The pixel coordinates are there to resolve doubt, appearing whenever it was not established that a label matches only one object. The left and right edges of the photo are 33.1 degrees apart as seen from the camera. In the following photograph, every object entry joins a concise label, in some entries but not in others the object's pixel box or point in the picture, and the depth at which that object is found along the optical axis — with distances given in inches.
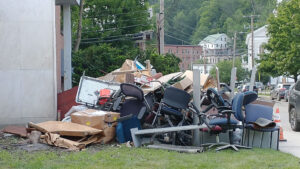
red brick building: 3369.1
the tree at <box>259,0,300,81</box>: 1636.3
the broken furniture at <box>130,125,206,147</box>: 395.9
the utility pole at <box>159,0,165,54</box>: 1309.1
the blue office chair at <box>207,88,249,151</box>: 392.4
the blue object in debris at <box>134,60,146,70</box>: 654.8
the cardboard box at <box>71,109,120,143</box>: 429.4
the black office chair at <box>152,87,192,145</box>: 421.7
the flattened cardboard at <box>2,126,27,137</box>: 461.1
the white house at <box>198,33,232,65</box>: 3838.6
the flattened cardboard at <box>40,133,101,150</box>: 398.0
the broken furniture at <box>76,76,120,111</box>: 510.3
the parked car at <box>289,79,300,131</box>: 608.7
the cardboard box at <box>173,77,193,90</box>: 483.2
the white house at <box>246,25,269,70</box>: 3622.0
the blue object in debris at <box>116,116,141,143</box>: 427.2
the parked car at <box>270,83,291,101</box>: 1675.7
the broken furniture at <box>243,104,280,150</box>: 413.4
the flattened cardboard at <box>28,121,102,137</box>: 411.2
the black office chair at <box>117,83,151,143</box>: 428.8
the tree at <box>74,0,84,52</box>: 1140.1
